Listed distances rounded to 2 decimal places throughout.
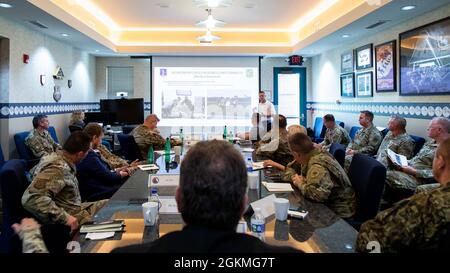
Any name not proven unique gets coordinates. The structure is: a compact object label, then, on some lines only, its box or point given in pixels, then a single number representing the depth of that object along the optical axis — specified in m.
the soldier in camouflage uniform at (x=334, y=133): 5.75
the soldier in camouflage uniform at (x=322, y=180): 2.13
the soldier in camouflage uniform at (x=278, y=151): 3.96
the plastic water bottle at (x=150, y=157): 3.49
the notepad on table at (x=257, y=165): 3.14
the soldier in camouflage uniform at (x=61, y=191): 1.97
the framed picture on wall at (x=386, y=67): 5.30
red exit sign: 8.01
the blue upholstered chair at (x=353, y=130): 6.29
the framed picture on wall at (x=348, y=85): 6.71
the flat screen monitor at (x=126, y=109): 8.10
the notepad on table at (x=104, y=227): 1.56
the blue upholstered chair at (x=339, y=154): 3.37
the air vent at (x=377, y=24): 4.98
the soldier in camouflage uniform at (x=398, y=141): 4.19
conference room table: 1.44
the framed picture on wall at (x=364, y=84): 6.10
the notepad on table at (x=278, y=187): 2.35
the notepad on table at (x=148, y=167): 3.10
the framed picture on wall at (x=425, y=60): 4.17
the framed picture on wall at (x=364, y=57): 6.01
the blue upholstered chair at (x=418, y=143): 4.29
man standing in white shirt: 6.94
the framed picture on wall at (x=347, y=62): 6.77
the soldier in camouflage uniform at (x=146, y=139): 4.76
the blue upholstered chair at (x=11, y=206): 1.91
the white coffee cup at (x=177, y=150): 3.90
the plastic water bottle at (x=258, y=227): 1.51
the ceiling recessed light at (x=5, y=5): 4.10
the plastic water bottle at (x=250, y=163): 3.01
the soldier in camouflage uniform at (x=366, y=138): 5.00
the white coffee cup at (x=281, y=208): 1.72
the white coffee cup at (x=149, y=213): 1.63
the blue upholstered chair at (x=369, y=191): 2.24
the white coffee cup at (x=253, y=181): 2.36
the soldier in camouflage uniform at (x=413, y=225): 1.30
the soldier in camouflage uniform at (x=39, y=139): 4.99
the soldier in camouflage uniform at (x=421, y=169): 3.47
